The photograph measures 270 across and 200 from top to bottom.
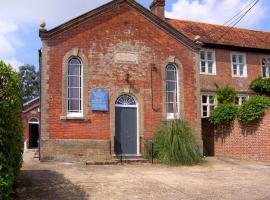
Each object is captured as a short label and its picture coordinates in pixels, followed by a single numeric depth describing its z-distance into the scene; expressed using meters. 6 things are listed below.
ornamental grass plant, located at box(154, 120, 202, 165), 12.34
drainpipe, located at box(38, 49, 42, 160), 13.12
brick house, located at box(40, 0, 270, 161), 13.11
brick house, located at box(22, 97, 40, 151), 27.05
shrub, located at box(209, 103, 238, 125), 15.18
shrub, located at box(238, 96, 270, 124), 14.09
